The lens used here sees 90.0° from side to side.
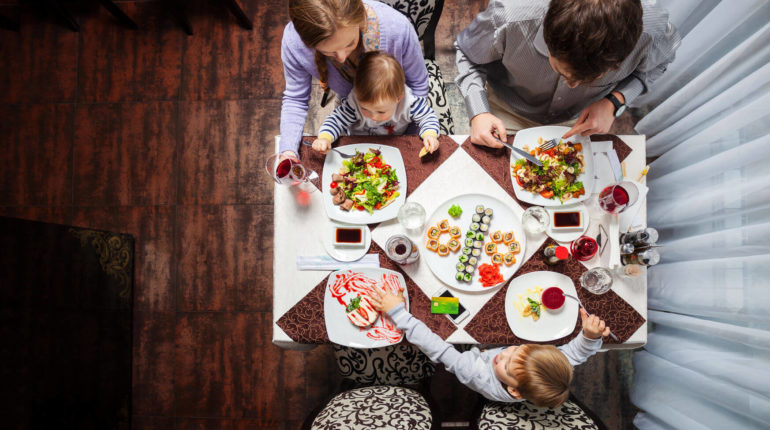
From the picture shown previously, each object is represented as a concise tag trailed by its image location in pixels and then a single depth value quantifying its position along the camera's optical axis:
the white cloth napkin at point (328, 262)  1.52
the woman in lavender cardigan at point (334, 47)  1.19
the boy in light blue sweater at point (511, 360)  1.33
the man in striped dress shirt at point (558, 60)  1.09
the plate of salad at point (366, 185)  1.53
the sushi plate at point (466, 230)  1.49
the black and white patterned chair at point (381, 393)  1.57
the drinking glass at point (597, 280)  1.44
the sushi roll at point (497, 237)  1.50
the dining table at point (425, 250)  1.48
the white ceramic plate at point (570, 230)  1.51
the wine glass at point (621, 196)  1.45
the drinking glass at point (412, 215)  1.50
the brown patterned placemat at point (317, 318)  1.50
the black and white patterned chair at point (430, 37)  1.75
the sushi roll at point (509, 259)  1.48
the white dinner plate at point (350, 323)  1.47
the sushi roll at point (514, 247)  1.49
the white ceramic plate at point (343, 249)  1.53
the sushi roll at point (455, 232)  1.49
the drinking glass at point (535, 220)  1.49
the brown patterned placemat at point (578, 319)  1.47
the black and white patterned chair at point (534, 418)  1.56
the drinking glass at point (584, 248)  1.45
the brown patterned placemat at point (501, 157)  1.54
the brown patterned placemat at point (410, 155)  1.56
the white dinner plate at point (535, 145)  1.51
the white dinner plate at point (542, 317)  1.46
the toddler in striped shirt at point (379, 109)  1.39
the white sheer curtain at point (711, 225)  1.38
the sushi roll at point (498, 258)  1.49
